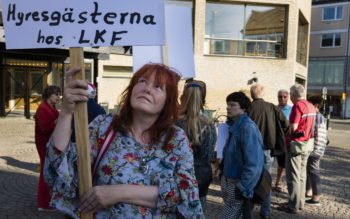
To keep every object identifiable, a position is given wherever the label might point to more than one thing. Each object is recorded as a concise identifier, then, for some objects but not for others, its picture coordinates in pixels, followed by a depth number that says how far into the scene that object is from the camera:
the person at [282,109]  6.26
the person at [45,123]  4.82
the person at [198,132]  3.25
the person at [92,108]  3.90
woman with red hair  1.67
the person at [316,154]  5.74
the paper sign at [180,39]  3.82
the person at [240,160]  3.54
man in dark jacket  5.28
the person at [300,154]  5.36
